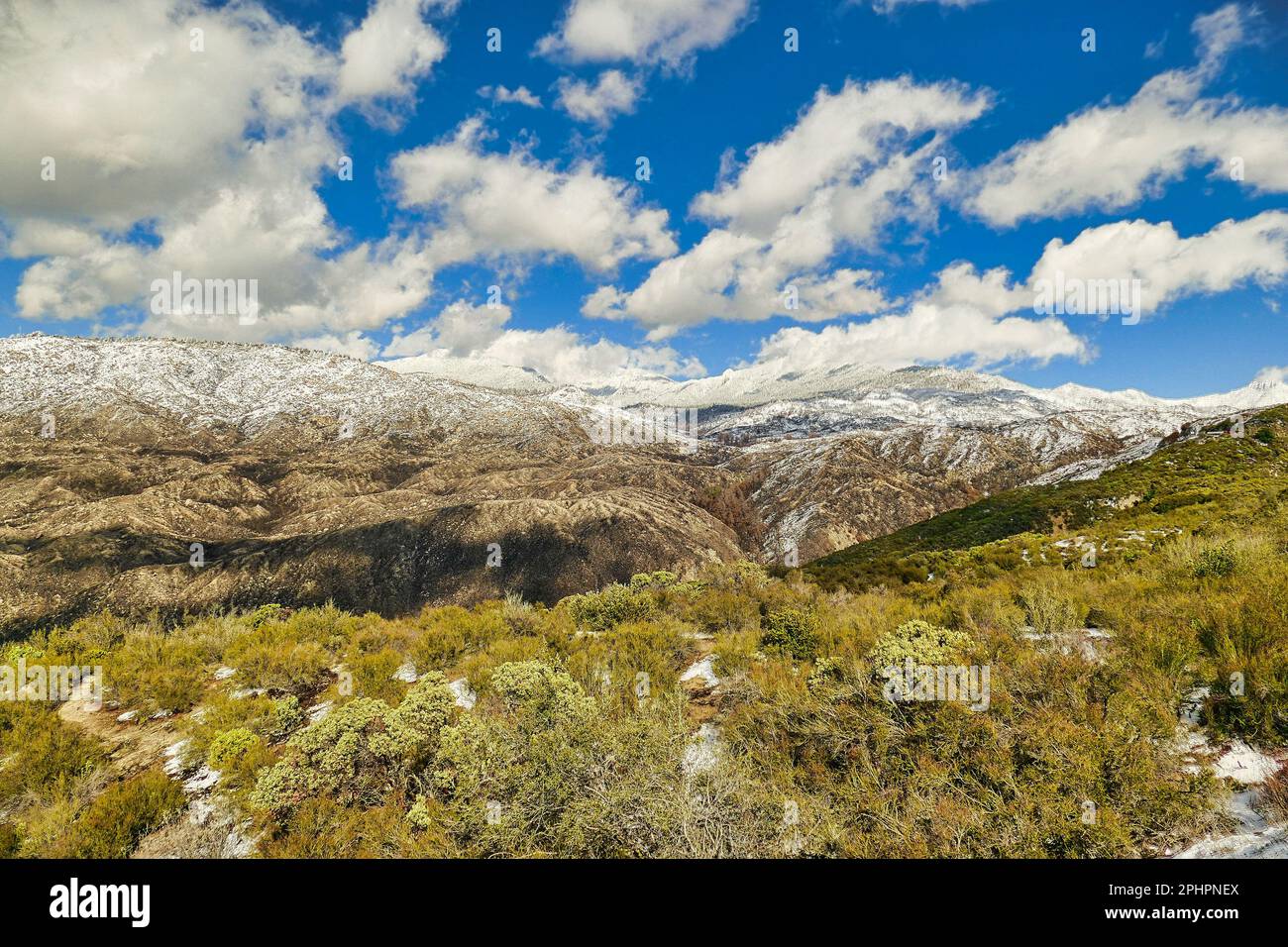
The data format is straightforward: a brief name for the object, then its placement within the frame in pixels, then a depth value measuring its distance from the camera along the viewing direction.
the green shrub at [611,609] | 11.02
